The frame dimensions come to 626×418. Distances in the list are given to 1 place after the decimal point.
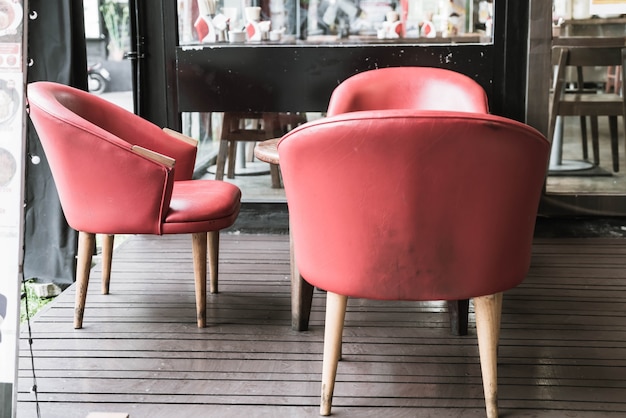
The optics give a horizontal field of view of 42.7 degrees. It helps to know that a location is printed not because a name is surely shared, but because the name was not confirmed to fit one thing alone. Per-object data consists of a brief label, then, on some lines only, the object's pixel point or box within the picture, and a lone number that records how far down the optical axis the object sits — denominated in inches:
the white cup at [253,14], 180.9
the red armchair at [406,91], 140.5
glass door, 175.3
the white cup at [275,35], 179.9
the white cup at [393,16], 177.5
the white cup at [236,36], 180.5
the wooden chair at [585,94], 176.1
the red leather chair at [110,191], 112.9
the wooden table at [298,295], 118.3
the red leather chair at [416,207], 81.0
